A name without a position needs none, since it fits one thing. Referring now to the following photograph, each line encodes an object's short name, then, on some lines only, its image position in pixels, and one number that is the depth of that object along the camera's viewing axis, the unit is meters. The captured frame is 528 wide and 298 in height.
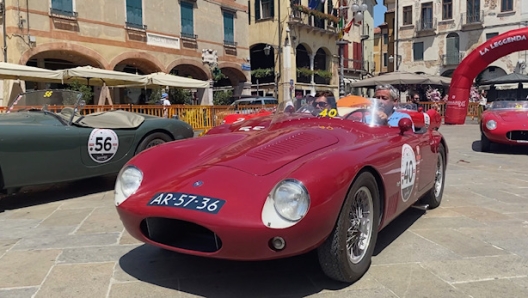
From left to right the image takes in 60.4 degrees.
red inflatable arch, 15.25
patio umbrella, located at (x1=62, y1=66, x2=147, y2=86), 13.35
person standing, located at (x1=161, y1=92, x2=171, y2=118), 13.66
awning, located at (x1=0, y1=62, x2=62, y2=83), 12.26
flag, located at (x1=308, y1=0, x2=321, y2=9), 31.12
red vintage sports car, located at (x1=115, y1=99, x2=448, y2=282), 2.29
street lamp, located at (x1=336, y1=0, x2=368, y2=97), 18.30
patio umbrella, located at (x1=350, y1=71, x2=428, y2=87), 20.51
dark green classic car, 4.61
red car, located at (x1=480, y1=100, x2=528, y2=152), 8.52
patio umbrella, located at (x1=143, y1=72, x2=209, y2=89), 15.02
